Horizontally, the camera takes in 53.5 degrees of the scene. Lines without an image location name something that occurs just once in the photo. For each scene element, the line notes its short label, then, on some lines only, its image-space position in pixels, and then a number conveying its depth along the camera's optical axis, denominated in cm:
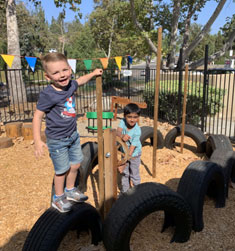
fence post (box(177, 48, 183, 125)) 757
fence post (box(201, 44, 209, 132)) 648
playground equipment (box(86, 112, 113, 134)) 691
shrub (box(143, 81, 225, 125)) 773
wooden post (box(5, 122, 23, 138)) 674
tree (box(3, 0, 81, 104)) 1095
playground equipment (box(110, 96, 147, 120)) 805
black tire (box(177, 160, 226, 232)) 271
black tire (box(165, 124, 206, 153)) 527
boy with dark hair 317
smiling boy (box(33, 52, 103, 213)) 213
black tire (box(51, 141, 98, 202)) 344
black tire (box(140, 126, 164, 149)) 516
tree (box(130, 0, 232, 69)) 1030
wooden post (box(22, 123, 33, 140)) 659
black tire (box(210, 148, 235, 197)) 352
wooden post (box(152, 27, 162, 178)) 331
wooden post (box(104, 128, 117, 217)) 233
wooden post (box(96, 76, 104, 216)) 212
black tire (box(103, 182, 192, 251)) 217
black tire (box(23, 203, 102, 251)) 206
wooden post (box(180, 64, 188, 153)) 477
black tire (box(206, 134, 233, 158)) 434
